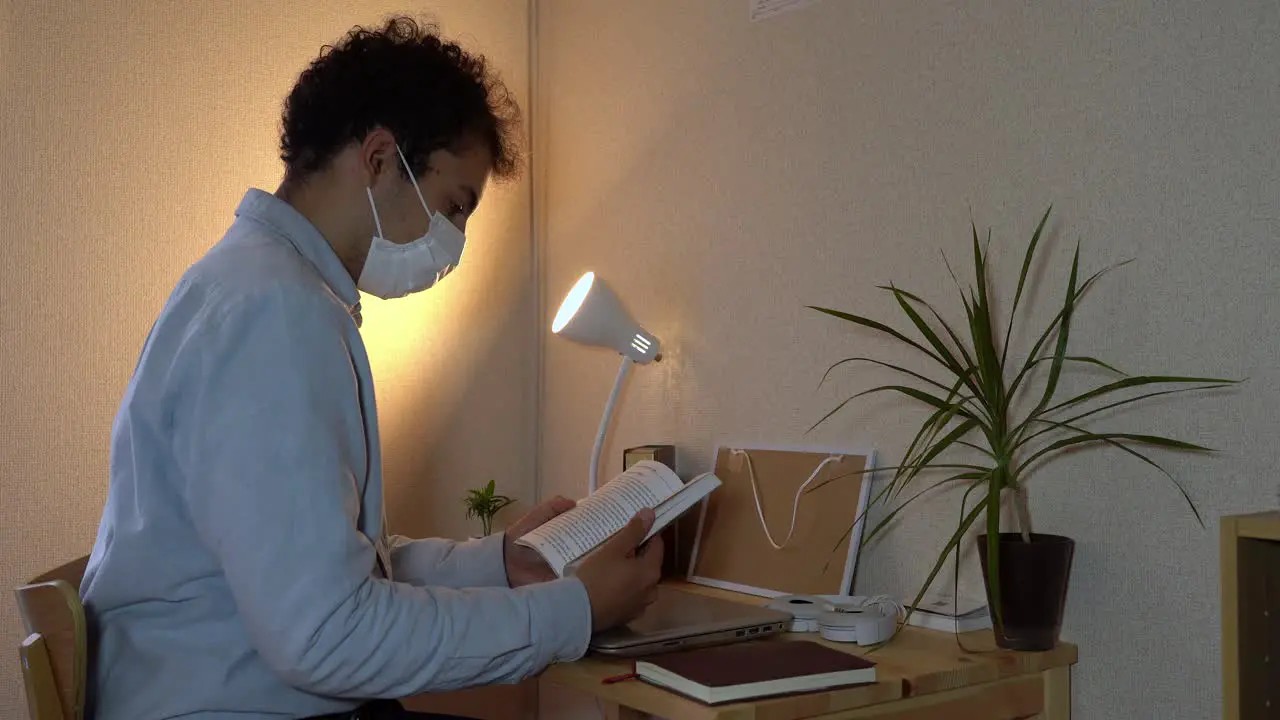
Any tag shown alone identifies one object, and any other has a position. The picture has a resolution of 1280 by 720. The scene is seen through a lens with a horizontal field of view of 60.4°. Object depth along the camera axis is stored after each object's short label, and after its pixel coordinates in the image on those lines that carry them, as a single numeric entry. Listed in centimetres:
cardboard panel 165
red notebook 114
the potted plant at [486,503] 218
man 105
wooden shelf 104
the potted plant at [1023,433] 130
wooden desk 115
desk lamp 192
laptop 131
